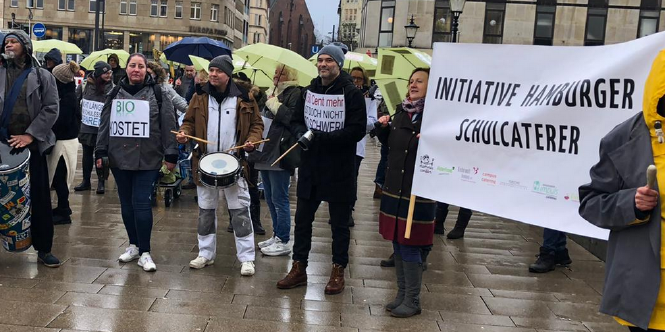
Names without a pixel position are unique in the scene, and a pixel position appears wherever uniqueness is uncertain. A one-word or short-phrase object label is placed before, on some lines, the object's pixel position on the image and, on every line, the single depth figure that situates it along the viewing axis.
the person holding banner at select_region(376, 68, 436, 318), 5.08
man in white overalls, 6.04
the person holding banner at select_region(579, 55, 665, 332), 2.90
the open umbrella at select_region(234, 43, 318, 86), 7.31
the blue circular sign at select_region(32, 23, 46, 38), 28.04
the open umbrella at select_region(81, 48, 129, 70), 14.35
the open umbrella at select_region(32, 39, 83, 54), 17.46
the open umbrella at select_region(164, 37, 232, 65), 14.24
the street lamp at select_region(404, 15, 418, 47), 20.39
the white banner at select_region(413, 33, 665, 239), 3.84
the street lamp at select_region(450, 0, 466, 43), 14.63
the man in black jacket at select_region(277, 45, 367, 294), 5.50
